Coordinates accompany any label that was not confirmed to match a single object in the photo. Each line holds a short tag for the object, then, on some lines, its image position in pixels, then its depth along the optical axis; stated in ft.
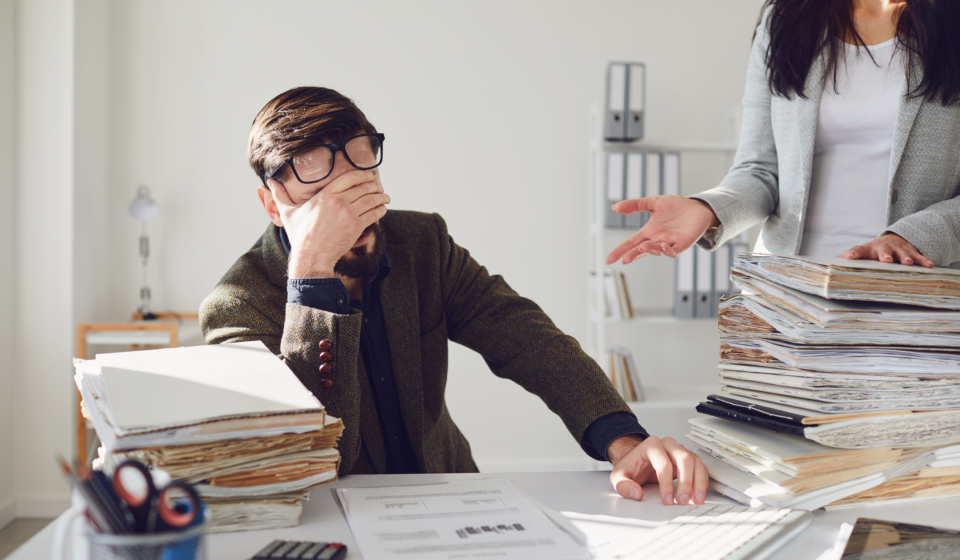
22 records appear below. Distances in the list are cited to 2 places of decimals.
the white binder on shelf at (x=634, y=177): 9.18
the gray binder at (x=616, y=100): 9.07
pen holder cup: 1.40
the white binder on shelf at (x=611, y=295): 9.30
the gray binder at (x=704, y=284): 9.24
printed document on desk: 2.01
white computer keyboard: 1.97
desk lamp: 8.91
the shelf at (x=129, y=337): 7.95
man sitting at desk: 2.92
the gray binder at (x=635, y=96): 9.06
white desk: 2.04
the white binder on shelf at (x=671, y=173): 9.25
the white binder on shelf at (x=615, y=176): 9.17
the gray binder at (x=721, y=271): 9.21
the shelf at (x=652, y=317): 9.29
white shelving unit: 9.68
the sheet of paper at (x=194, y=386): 2.00
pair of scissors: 1.47
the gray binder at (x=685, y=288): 9.25
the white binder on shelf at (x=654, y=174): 9.24
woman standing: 3.36
